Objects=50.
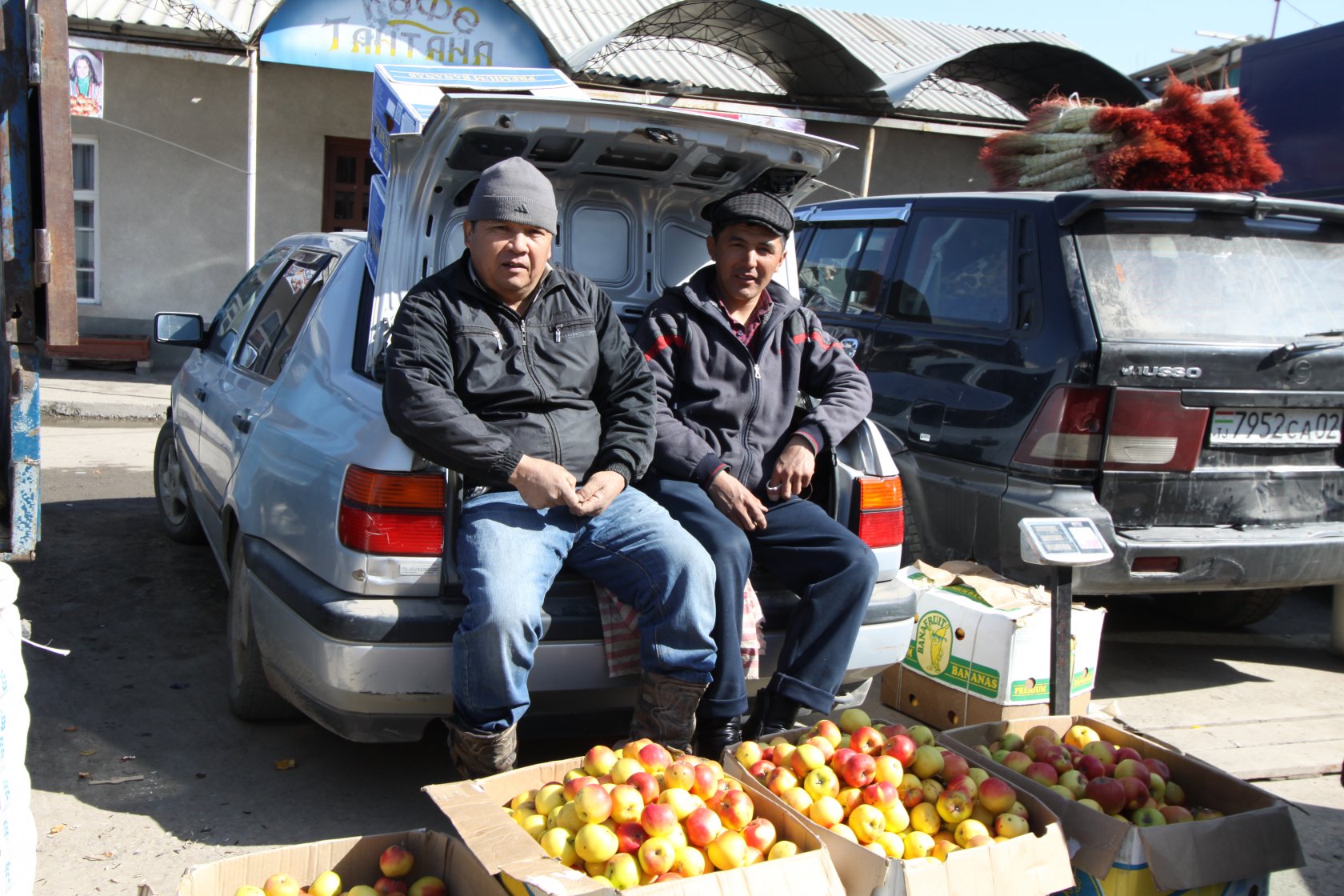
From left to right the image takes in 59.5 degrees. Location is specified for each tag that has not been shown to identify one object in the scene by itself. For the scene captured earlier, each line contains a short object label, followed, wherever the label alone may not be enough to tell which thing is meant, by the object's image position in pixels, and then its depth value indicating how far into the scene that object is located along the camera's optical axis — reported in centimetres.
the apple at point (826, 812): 276
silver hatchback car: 318
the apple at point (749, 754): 300
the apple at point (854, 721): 331
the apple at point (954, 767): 295
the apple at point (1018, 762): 308
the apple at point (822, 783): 287
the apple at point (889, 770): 289
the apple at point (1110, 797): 290
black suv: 439
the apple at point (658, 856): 248
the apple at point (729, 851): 251
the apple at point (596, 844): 251
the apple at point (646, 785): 267
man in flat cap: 345
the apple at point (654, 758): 282
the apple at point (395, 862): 254
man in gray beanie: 310
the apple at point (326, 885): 246
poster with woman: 1111
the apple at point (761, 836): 259
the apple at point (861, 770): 287
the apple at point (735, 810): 266
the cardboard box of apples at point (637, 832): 237
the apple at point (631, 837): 256
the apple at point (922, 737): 314
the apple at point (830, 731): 310
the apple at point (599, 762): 283
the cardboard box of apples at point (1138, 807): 266
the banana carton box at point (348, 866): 238
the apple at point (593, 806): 256
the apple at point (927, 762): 298
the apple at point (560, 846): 256
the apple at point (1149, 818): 284
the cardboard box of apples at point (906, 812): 251
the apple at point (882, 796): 280
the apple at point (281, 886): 240
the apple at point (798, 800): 279
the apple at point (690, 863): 249
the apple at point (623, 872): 246
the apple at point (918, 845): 272
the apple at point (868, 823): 272
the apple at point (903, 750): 299
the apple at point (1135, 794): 293
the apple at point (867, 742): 305
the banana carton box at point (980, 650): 413
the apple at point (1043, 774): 303
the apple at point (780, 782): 287
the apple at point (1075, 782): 297
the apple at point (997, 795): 282
